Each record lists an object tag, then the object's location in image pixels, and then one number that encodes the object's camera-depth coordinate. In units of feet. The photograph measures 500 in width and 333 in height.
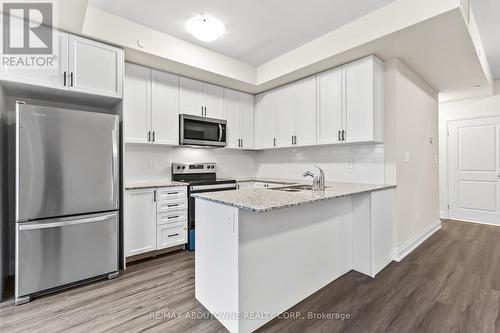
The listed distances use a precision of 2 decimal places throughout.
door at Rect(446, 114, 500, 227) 16.03
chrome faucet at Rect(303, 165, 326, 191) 7.96
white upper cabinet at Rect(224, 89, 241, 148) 13.23
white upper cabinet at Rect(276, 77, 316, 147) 11.46
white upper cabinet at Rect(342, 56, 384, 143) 9.16
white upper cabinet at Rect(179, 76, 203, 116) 11.44
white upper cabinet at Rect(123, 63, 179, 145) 9.97
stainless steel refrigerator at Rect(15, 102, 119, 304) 6.61
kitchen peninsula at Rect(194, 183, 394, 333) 5.39
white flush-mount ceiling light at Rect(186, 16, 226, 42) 8.07
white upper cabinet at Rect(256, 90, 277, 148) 13.44
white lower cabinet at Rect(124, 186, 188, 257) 9.20
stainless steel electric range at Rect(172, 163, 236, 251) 10.68
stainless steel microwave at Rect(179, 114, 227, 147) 11.32
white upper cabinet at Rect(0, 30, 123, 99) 7.16
